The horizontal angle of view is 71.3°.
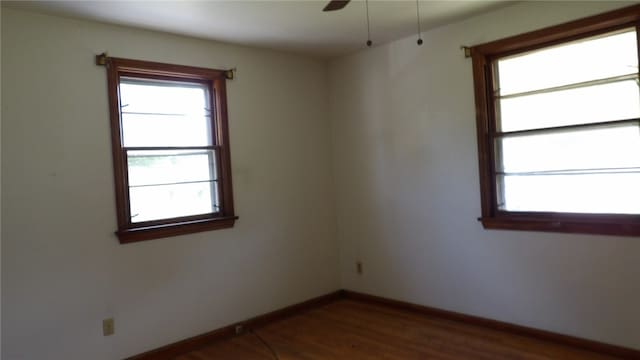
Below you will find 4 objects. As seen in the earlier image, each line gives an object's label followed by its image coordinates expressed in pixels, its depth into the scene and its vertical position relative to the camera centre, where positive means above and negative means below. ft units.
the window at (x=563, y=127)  9.36 +0.77
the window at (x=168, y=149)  10.48 +0.94
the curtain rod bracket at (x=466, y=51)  11.45 +2.97
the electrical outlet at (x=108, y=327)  10.03 -3.08
